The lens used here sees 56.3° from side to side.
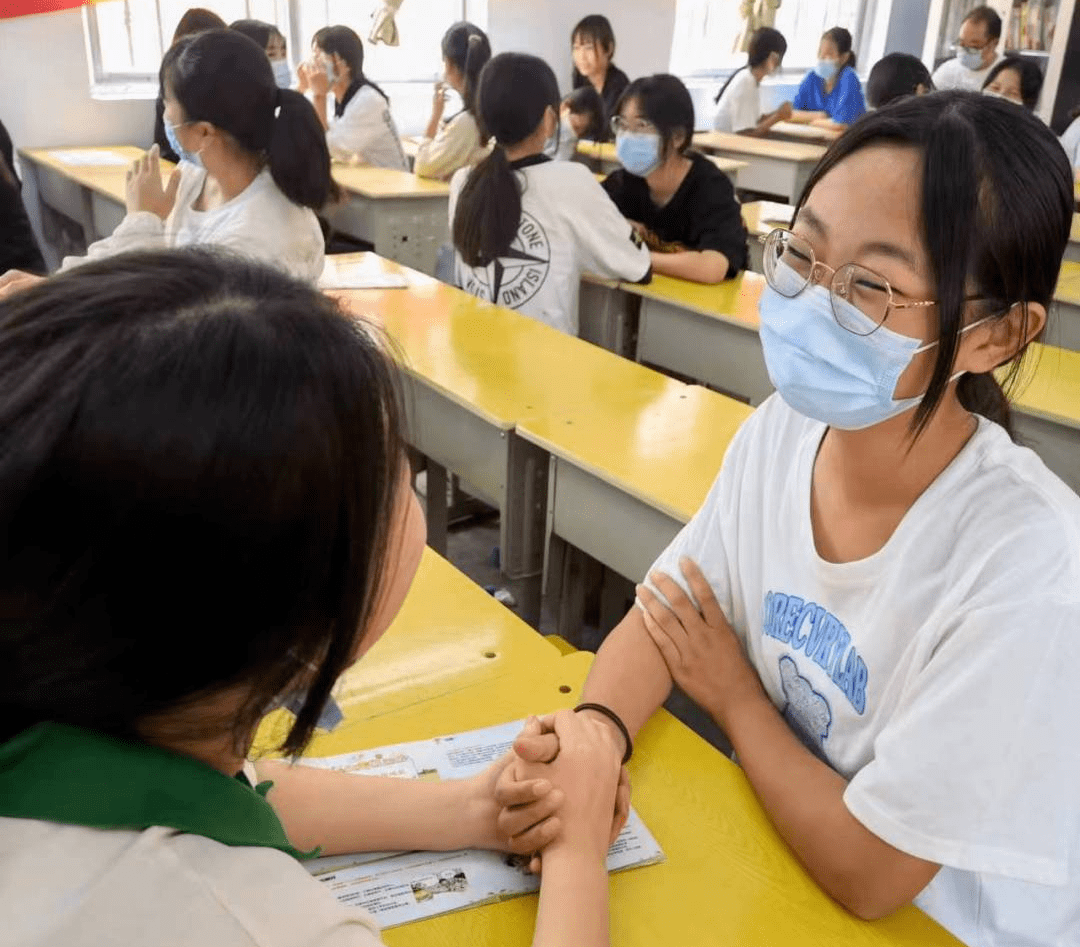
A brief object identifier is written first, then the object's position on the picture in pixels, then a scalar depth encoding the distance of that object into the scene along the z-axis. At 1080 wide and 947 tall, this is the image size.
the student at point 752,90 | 7.03
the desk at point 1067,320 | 3.09
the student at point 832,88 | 7.42
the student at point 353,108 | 4.95
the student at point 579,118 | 5.36
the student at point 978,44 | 6.52
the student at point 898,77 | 4.78
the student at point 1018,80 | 5.01
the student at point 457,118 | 4.39
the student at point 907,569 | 0.78
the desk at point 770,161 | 5.61
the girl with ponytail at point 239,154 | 2.27
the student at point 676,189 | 2.98
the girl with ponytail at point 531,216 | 2.71
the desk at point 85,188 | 4.28
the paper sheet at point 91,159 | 4.80
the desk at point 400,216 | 4.17
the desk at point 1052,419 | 2.10
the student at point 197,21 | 4.09
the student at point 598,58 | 6.09
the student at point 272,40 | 4.52
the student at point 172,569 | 0.45
